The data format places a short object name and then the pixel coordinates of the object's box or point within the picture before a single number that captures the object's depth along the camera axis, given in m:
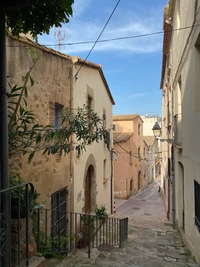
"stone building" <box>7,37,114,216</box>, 5.42
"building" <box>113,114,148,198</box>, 22.45
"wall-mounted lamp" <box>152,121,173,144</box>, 13.07
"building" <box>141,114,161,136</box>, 41.50
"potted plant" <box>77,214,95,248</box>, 7.82
